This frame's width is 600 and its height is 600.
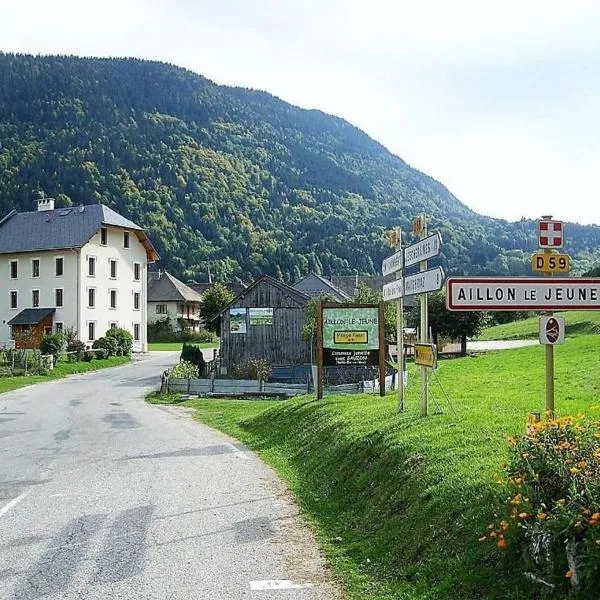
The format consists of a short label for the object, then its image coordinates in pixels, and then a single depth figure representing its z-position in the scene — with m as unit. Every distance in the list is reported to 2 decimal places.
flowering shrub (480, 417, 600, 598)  5.27
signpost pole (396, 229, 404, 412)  13.73
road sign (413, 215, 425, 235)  13.41
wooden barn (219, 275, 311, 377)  41.94
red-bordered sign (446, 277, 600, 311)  8.95
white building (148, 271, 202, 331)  95.38
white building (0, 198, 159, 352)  63.22
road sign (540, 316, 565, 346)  8.73
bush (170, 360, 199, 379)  37.75
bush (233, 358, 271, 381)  38.84
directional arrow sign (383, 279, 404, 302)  14.14
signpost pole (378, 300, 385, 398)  19.47
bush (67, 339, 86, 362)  53.10
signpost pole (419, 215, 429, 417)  12.51
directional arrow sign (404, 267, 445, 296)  12.07
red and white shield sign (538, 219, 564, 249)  8.83
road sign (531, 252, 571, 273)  8.93
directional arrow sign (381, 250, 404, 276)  14.23
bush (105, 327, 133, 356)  58.62
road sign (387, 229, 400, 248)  15.52
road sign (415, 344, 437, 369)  12.14
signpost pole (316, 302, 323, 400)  19.80
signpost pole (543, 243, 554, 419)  8.64
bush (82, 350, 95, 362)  54.34
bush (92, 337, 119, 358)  57.16
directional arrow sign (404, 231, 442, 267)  12.27
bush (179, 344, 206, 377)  41.58
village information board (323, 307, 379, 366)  20.70
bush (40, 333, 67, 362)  52.12
